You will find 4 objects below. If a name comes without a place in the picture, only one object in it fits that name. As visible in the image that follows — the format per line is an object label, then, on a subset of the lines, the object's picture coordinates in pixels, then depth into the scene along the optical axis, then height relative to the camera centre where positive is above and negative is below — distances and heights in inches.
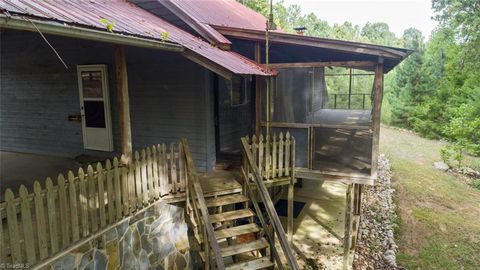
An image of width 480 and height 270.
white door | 306.3 -8.0
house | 232.7 +4.9
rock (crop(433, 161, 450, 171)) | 650.4 -139.6
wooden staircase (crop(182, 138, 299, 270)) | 207.0 -80.1
